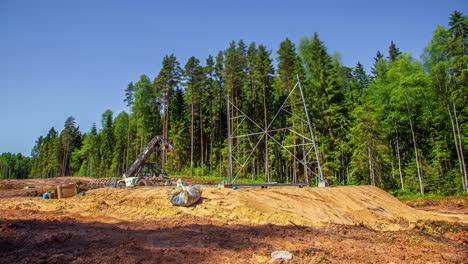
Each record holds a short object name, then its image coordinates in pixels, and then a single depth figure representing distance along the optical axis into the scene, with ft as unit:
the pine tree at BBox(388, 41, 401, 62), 133.72
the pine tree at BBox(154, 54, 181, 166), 117.91
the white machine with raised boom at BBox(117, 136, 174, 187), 61.13
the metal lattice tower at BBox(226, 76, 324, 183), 88.53
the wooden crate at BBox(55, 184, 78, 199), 48.96
